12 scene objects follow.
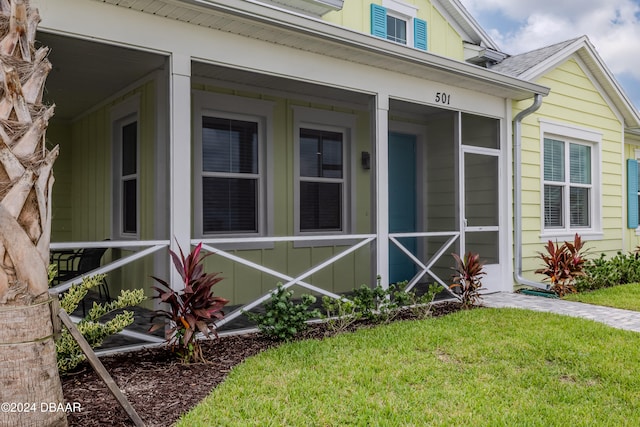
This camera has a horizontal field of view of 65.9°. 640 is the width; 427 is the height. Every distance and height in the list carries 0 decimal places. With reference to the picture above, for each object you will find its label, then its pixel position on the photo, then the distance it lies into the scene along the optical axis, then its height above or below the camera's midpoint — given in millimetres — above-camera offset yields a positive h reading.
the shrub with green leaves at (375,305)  4793 -983
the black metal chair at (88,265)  5625 -608
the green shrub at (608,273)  7160 -972
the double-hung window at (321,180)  6934 +439
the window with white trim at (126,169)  6156 +562
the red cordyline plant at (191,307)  3713 -734
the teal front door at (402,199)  7832 +187
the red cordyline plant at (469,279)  5781 -817
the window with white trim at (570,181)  7773 +477
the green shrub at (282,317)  4293 -927
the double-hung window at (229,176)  6109 +455
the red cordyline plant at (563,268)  6828 -816
